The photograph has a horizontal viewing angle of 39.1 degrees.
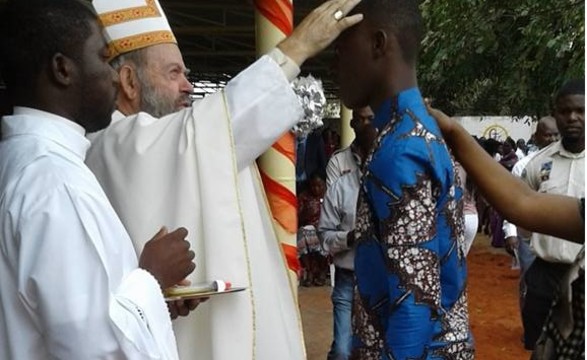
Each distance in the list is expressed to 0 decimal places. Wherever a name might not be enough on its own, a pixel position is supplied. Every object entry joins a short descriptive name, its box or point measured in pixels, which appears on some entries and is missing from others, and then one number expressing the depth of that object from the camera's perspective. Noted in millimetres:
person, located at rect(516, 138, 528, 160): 17509
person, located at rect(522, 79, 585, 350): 4852
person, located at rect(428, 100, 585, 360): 2221
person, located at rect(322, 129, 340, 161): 14430
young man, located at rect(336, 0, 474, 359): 2070
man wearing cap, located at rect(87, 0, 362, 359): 2393
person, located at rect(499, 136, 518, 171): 15165
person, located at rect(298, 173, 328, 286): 8805
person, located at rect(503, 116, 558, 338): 6137
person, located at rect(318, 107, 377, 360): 5113
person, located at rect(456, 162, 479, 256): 5152
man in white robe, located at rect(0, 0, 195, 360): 1696
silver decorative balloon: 3104
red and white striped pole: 3643
